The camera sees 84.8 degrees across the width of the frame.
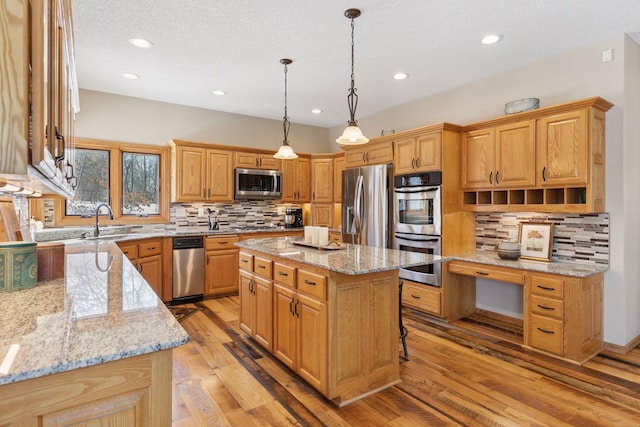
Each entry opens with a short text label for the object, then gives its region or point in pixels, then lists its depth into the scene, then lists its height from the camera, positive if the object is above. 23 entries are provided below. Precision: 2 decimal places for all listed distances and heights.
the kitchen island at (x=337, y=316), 2.27 -0.74
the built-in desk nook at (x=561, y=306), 2.86 -0.81
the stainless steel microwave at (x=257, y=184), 5.36 +0.43
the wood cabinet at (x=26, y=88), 0.71 +0.27
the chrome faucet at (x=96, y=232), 4.04 -0.25
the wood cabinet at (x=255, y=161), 5.39 +0.80
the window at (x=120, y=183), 4.59 +0.38
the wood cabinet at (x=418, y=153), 3.95 +0.68
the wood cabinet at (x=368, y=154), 4.57 +0.79
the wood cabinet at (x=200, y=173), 4.91 +0.55
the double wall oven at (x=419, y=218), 3.96 -0.09
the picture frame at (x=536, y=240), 3.48 -0.30
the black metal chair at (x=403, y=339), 3.01 -1.11
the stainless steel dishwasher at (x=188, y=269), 4.64 -0.78
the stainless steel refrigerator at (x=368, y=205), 4.54 +0.08
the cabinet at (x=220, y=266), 4.84 -0.77
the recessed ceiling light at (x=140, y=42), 3.17 +1.55
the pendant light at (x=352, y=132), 2.72 +0.62
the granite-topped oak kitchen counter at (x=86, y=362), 0.86 -0.39
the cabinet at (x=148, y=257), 4.12 -0.57
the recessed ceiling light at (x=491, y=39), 3.09 +1.54
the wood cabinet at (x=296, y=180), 5.91 +0.53
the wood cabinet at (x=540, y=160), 3.03 +0.49
